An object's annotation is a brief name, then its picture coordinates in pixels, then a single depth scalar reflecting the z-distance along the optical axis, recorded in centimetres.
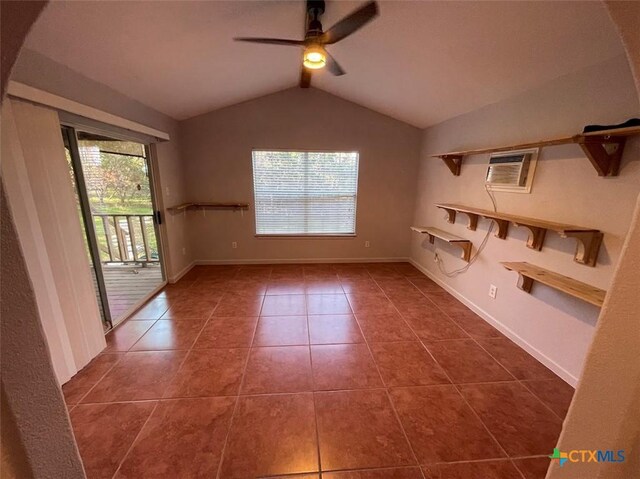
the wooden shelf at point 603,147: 152
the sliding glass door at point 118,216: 222
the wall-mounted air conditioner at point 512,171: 220
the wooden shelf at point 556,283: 161
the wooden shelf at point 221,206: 416
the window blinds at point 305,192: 421
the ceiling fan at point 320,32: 155
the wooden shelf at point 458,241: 304
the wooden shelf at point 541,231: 168
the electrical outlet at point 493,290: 263
